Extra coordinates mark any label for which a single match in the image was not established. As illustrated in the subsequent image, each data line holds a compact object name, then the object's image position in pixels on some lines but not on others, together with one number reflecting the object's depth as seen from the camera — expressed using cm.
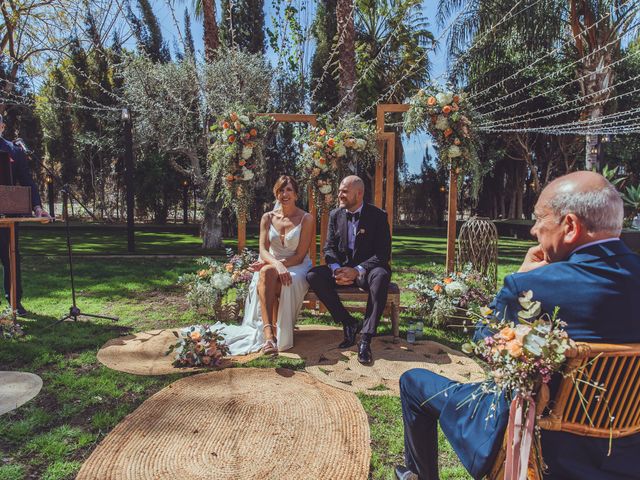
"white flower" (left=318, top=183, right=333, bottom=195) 548
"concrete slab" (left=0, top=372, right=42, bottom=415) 321
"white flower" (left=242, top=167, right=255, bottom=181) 562
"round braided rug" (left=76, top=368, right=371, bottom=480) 251
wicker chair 150
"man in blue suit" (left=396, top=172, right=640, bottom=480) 149
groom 450
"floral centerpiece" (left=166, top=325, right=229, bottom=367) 403
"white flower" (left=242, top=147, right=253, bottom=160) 554
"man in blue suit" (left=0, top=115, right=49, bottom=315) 473
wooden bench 464
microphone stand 500
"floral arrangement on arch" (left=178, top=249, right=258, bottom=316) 534
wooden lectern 456
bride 458
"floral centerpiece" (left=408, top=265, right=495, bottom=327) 518
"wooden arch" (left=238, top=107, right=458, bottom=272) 552
